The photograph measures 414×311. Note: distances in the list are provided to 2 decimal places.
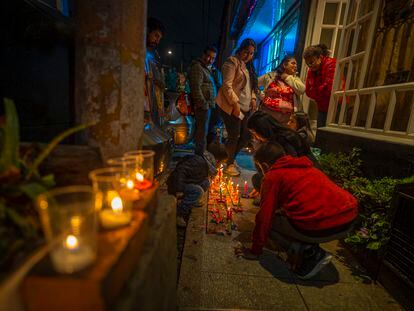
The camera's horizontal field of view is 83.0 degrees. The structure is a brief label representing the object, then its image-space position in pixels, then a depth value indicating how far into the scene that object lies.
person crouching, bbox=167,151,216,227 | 3.88
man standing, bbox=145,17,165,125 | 3.85
